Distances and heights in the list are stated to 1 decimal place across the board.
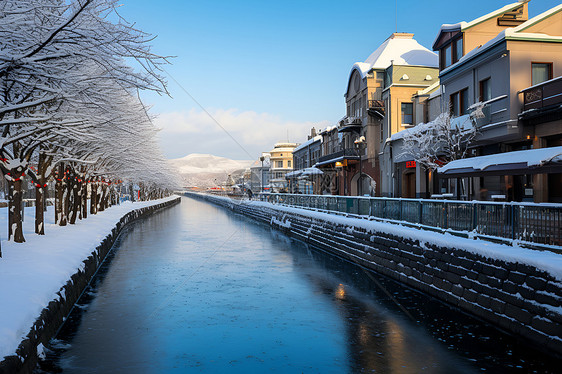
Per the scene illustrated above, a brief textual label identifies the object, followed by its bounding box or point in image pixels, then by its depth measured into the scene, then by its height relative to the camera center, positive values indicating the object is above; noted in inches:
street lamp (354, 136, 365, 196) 1141.1 +121.0
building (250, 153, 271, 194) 4722.0 +192.6
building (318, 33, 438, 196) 1445.6 +298.1
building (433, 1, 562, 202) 748.6 +164.4
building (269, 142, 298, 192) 4216.0 +277.9
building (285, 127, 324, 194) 2009.8 +161.0
